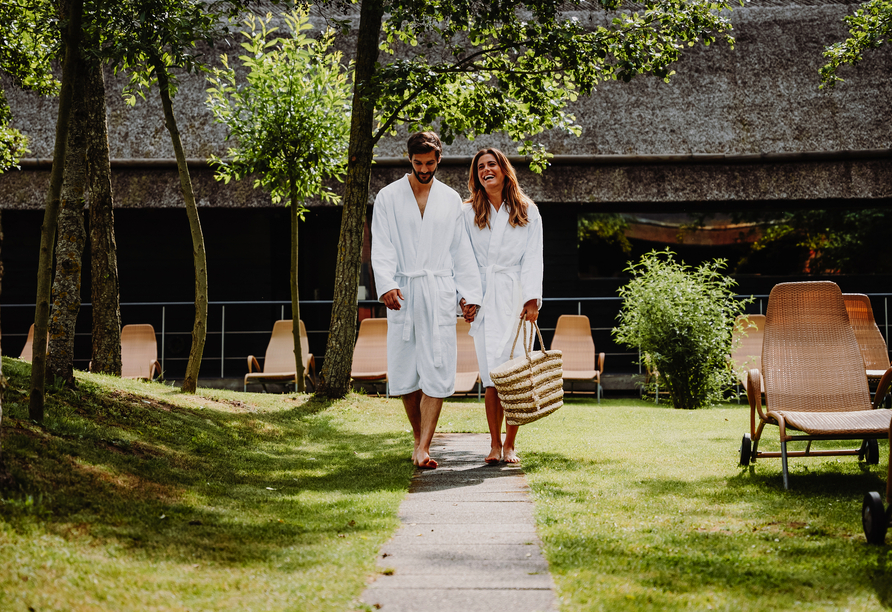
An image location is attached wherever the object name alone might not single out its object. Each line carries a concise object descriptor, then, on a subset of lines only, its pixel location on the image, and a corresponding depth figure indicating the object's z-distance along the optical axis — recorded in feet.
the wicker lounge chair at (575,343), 34.27
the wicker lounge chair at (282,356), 34.68
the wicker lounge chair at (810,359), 14.80
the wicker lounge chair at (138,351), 36.65
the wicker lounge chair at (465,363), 31.58
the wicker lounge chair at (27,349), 36.82
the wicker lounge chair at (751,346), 34.55
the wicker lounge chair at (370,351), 34.32
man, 14.37
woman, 14.66
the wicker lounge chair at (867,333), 25.39
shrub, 28.91
